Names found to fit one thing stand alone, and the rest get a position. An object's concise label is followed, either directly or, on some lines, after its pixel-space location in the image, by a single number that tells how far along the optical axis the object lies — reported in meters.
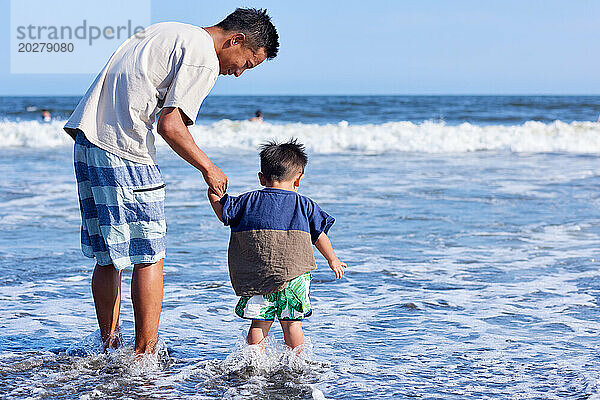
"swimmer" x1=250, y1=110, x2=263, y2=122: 46.35
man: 5.87
